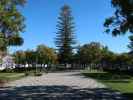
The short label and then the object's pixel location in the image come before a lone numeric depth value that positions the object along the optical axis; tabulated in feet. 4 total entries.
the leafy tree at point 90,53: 134.88
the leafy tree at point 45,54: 131.41
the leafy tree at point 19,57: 151.82
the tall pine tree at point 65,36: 125.91
